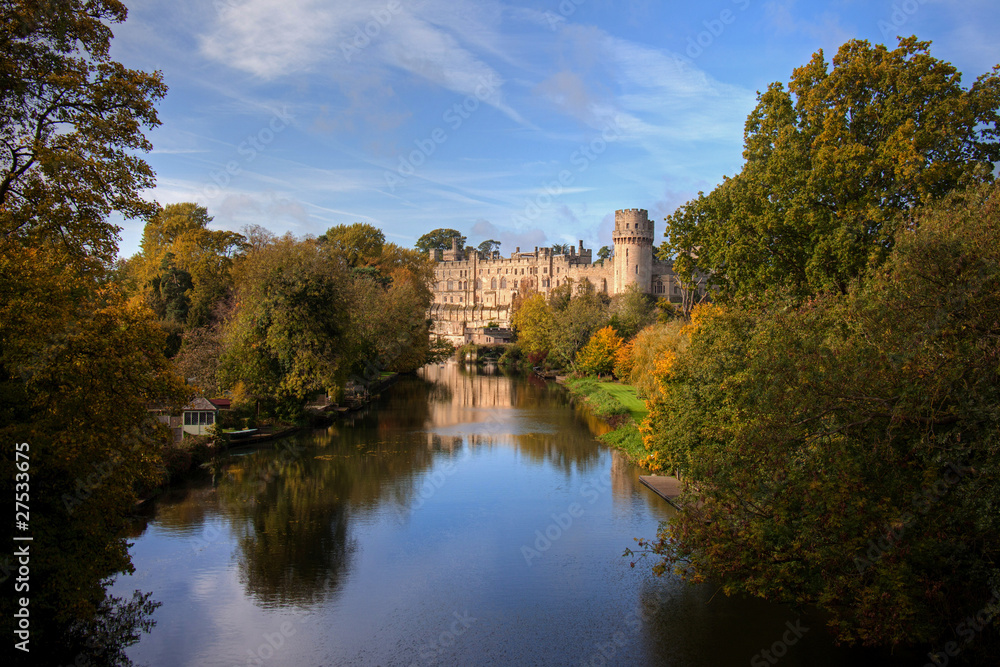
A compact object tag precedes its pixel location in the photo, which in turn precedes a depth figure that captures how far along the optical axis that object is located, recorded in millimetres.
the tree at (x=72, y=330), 7879
